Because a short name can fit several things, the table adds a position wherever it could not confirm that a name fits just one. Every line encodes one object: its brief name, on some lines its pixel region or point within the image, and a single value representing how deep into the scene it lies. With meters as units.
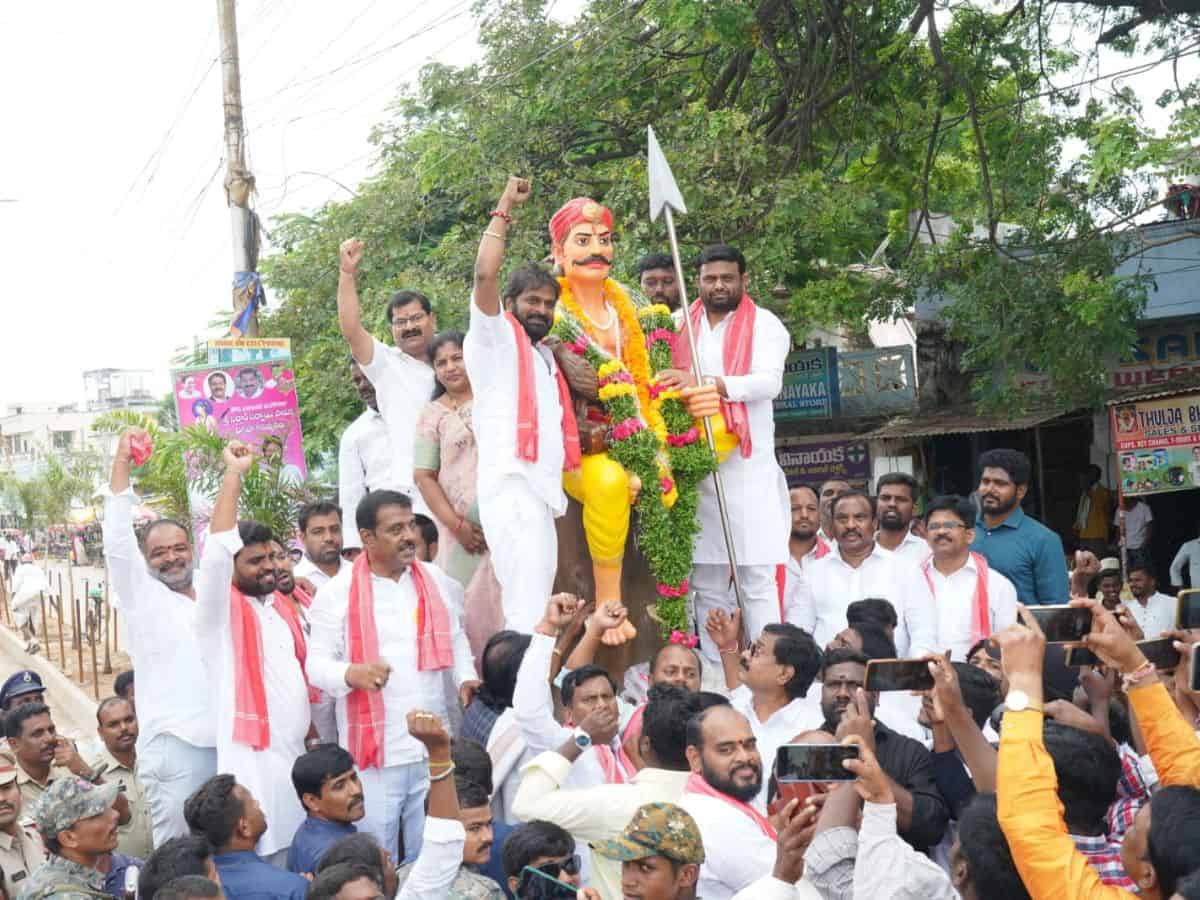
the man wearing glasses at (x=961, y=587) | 6.50
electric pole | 12.37
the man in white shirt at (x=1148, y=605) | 9.24
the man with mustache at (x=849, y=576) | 6.96
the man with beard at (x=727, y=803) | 4.14
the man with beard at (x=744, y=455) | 7.23
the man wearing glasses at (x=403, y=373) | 7.59
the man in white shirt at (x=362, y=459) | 7.95
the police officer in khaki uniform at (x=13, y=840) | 5.44
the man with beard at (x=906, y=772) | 4.18
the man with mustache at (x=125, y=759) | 5.98
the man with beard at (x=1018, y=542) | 6.94
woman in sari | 7.00
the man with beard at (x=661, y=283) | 7.71
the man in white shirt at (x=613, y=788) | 4.41
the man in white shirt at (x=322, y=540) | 7.36
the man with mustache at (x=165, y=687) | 5.77
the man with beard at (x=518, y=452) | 6.51
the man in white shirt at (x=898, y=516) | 7.21
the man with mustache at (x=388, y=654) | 5.81
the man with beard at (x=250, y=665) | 5.63
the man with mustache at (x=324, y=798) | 4.92
